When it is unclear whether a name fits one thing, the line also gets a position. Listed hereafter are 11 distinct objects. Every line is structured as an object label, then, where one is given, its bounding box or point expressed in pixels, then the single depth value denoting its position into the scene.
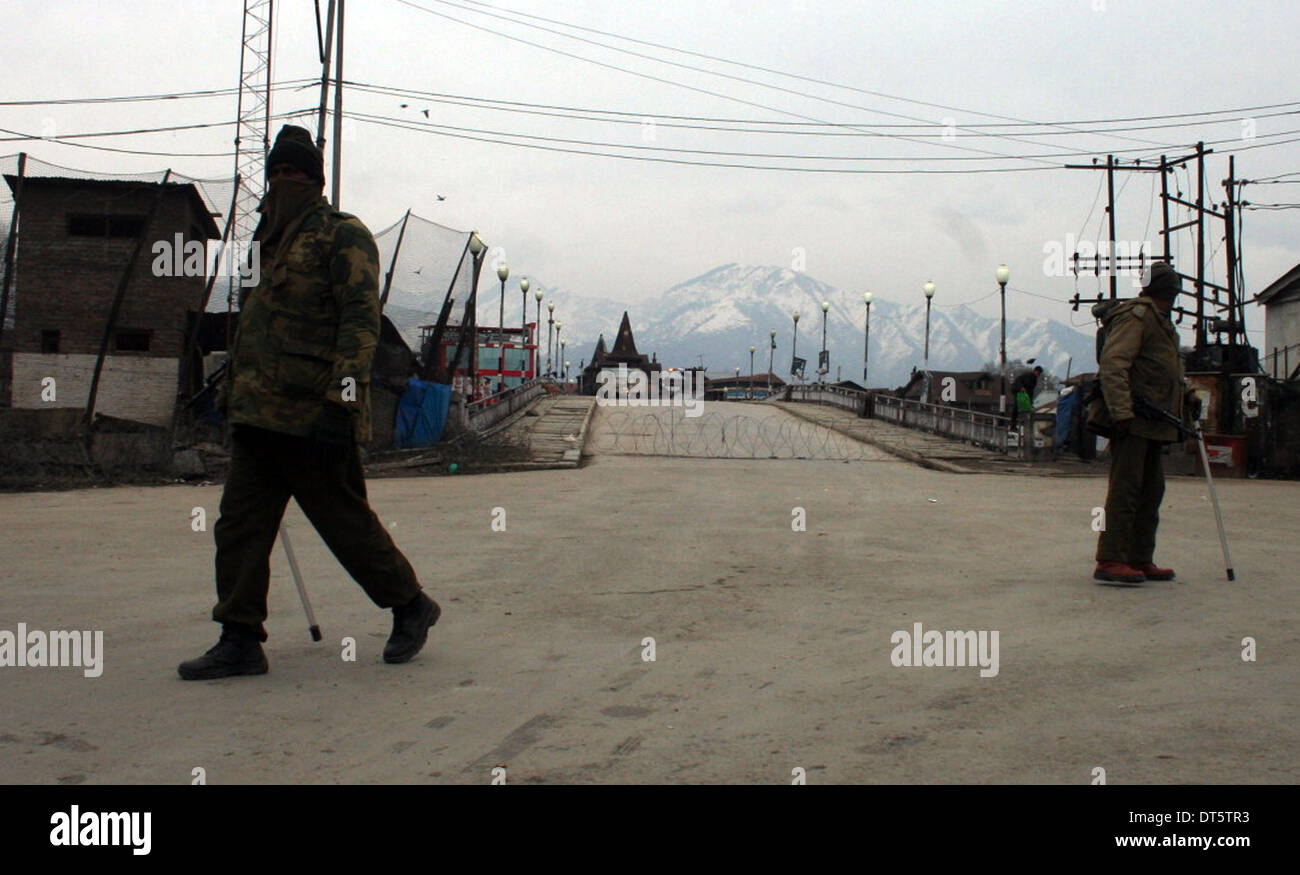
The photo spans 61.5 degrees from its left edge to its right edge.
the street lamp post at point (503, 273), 33.19
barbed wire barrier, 22.53
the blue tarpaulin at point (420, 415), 18.12
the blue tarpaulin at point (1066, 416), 21.47
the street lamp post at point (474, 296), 20.38
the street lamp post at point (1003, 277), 30.61
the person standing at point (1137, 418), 6.64
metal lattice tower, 27.19
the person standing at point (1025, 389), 21.92
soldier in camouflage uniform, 4.27
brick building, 17.47
